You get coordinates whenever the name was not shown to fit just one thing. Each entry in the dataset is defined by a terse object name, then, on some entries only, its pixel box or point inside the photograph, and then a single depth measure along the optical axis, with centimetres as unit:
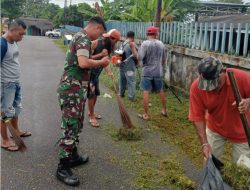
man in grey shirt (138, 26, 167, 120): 497
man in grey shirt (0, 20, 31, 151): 334
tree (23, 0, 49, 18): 6233
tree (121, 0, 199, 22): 1049
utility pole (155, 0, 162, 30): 753
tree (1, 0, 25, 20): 3858
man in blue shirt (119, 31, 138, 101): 577
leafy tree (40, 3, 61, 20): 5717
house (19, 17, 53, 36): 5020
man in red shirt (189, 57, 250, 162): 217
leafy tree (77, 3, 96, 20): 2475
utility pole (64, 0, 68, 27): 3232
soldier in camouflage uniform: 274
